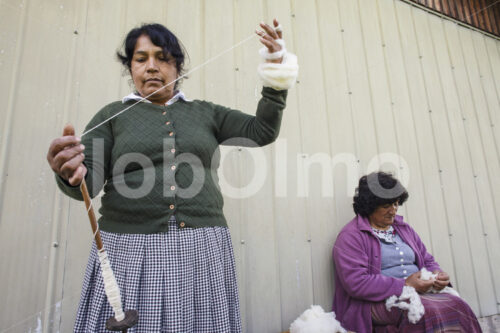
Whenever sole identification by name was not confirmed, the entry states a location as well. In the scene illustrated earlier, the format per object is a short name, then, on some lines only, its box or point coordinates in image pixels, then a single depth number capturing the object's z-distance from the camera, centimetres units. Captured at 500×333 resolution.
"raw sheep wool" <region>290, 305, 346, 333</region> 129
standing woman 71
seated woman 126
